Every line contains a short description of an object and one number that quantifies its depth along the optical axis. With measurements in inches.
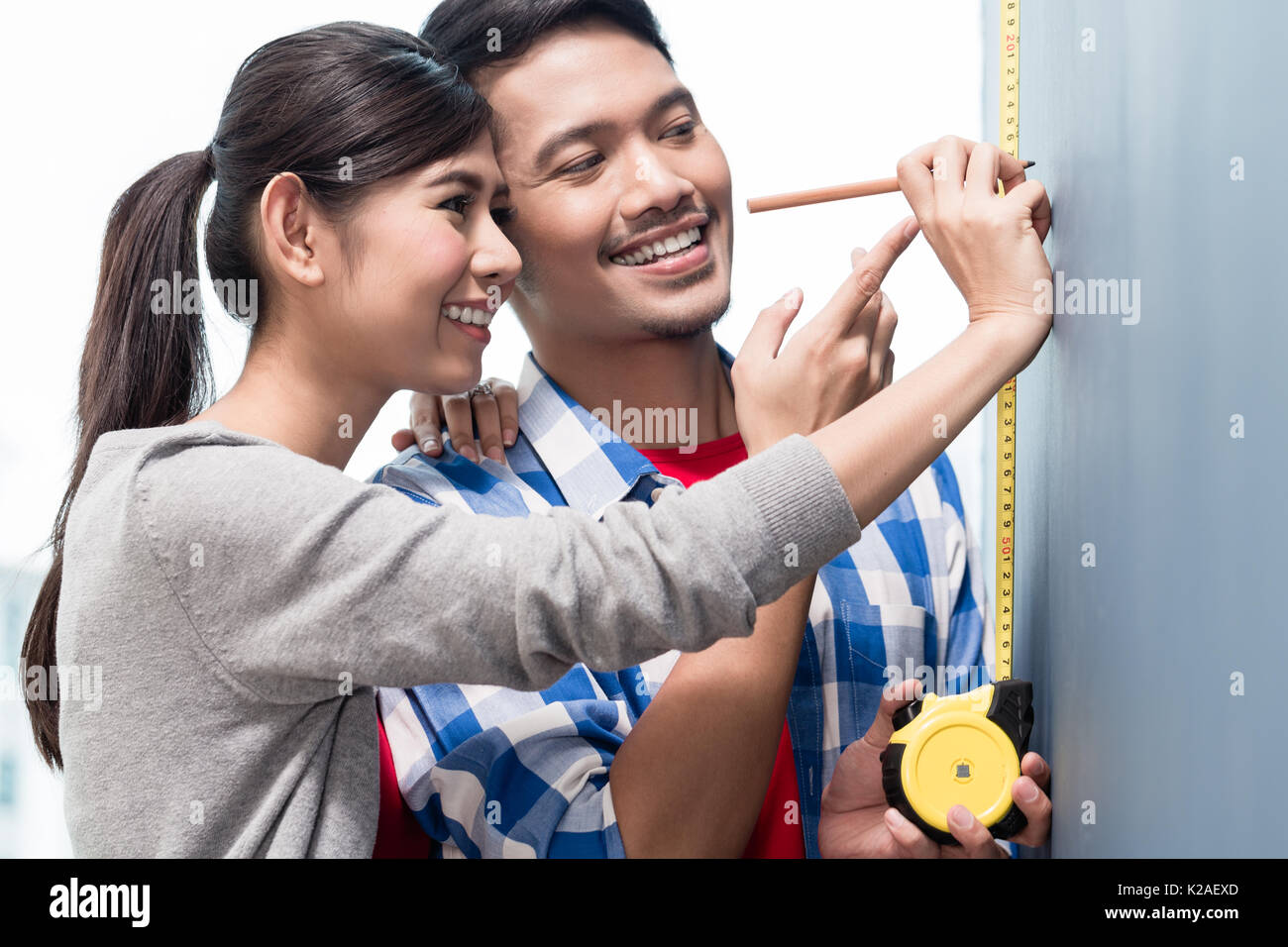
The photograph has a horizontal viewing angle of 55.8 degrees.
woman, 38.0
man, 49.4
